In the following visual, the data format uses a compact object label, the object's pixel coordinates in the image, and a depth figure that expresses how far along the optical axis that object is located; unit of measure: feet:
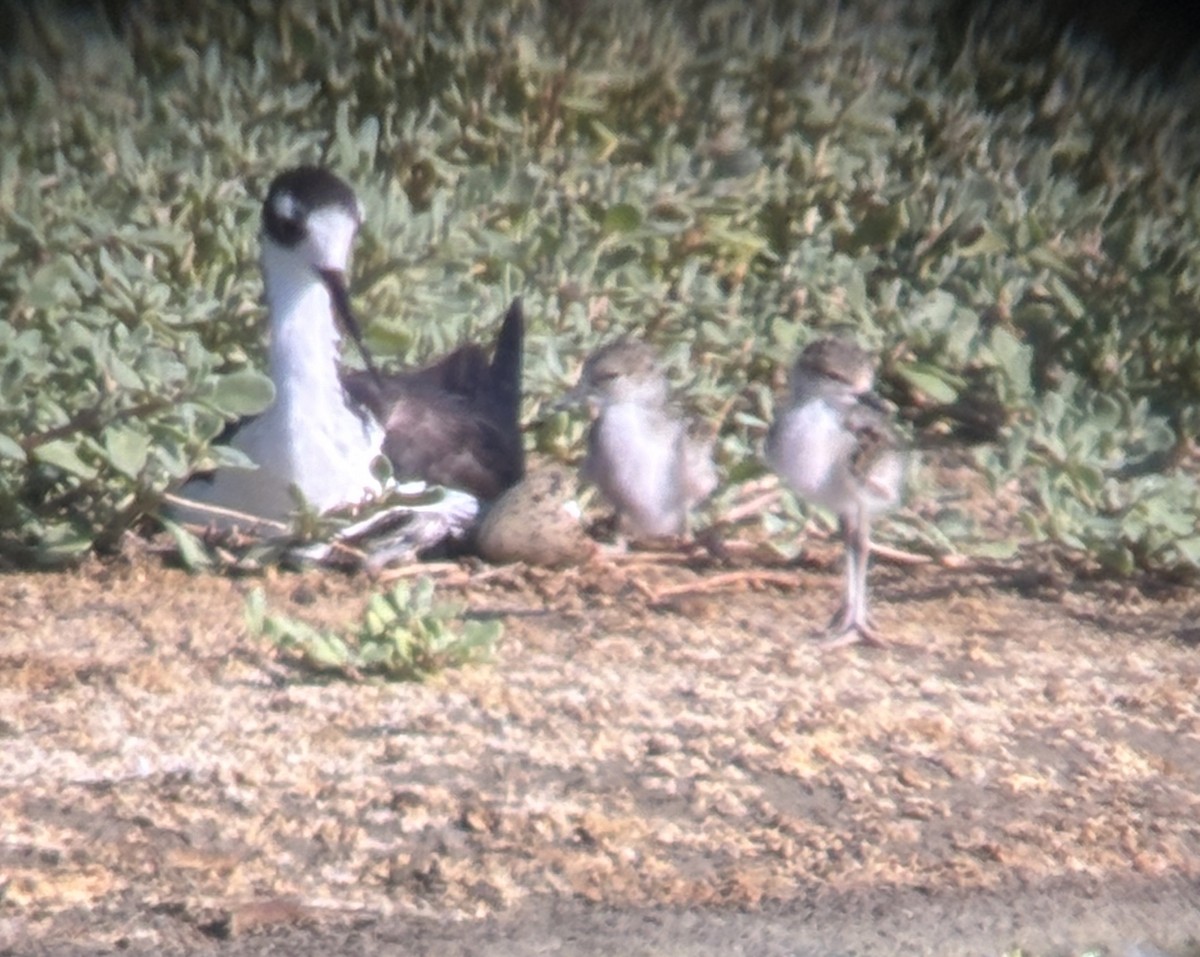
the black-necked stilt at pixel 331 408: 35.81
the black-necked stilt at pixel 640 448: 36.42
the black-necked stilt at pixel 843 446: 33.73
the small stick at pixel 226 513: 35.19
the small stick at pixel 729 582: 34.73
